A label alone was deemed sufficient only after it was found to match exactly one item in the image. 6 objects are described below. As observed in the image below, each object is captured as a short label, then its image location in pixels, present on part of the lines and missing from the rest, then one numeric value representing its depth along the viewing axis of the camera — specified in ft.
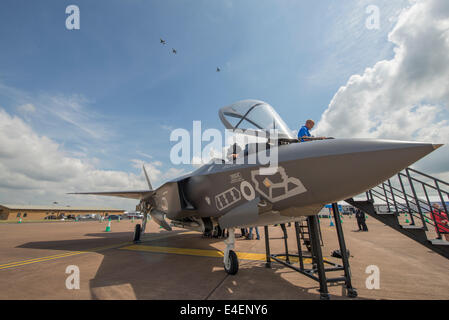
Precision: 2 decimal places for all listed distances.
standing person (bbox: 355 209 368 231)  38.65
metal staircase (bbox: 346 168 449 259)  9.43
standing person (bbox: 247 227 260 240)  30.65
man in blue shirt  11.89
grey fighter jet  6.65
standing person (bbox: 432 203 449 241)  8.62
